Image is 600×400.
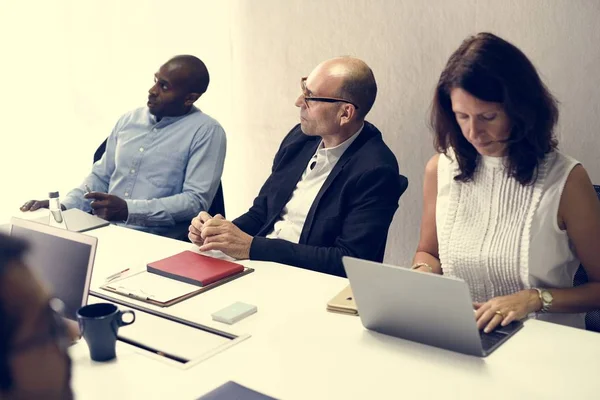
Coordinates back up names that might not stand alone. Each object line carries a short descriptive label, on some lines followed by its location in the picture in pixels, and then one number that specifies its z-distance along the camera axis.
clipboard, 1.66
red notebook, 1.77
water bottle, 2.18
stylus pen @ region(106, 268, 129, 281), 1.83
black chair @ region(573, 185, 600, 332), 1.76
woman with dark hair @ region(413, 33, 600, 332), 1.67
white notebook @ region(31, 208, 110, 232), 2.34
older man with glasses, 2.02
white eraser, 1.51
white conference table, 1.20
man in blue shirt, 2.73
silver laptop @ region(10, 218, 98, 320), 1.34
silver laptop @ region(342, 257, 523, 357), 1.27
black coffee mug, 1.30
